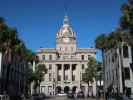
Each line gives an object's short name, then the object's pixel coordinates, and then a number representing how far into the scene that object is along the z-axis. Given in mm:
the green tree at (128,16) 18048
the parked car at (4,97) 16507
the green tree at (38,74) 43202
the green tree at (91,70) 46231
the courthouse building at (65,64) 63546
